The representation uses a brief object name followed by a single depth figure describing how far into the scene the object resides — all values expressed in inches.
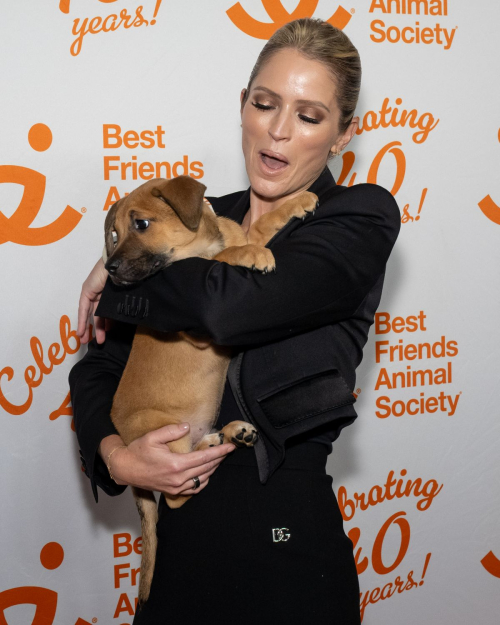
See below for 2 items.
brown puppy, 74.9
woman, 59.6
